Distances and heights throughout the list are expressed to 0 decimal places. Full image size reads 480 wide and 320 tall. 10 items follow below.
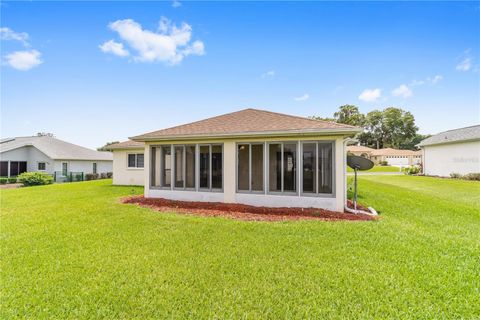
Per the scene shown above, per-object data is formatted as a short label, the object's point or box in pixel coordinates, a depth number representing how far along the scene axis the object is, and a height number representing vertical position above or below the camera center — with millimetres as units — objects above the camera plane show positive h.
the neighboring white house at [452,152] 20359 +1097
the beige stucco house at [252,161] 8266 +122
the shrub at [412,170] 28055 -786
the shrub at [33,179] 19438 -1115
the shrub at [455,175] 20973 -1096
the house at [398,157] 50750 +1448
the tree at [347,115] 56906 +12093
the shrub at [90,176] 24984 -1160
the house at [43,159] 23188 +684
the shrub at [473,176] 19422 -1081
